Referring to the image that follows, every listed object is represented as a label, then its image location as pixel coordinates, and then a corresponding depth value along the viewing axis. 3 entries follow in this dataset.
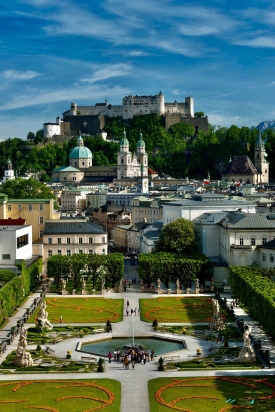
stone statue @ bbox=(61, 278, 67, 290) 80.75
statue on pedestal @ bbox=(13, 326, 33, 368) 47.84
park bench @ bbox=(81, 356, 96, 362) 49.44
